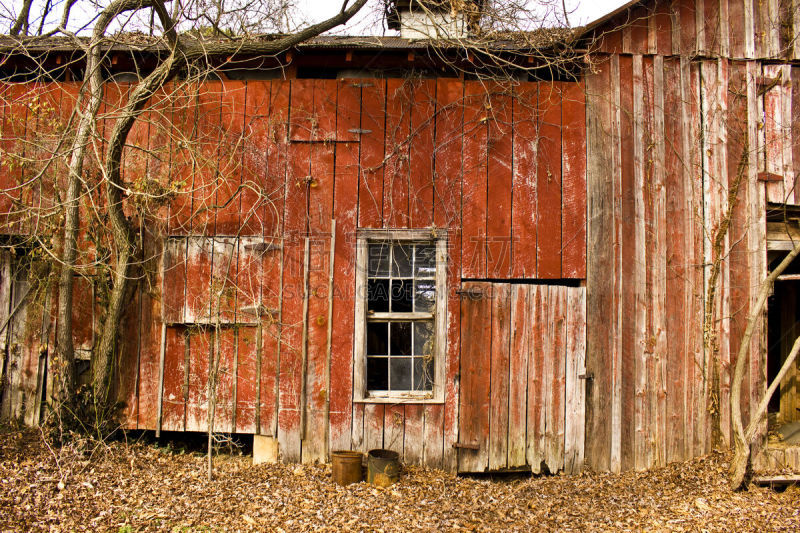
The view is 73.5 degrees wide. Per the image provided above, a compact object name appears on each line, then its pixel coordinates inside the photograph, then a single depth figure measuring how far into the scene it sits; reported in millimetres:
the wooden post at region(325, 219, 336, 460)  5918
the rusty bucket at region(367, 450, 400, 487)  5414
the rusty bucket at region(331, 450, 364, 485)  5453
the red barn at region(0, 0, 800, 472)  5961
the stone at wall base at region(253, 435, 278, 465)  5930
